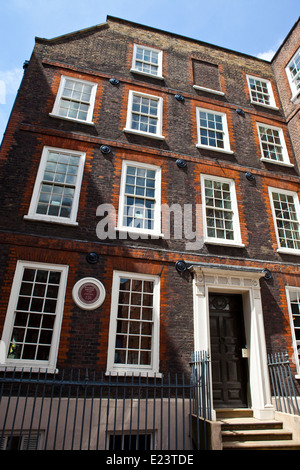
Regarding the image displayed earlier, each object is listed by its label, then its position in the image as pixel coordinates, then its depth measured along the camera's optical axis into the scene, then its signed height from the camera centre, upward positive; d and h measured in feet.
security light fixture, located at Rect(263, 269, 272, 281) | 29.55 +9.46
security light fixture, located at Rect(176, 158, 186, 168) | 32.60 +20.98
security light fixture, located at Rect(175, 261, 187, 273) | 27.58 +9.28
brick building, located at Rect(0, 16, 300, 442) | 24.11 +13.89
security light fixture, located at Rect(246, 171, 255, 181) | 34.65 +21.13
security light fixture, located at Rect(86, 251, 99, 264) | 25.66 +9.09
